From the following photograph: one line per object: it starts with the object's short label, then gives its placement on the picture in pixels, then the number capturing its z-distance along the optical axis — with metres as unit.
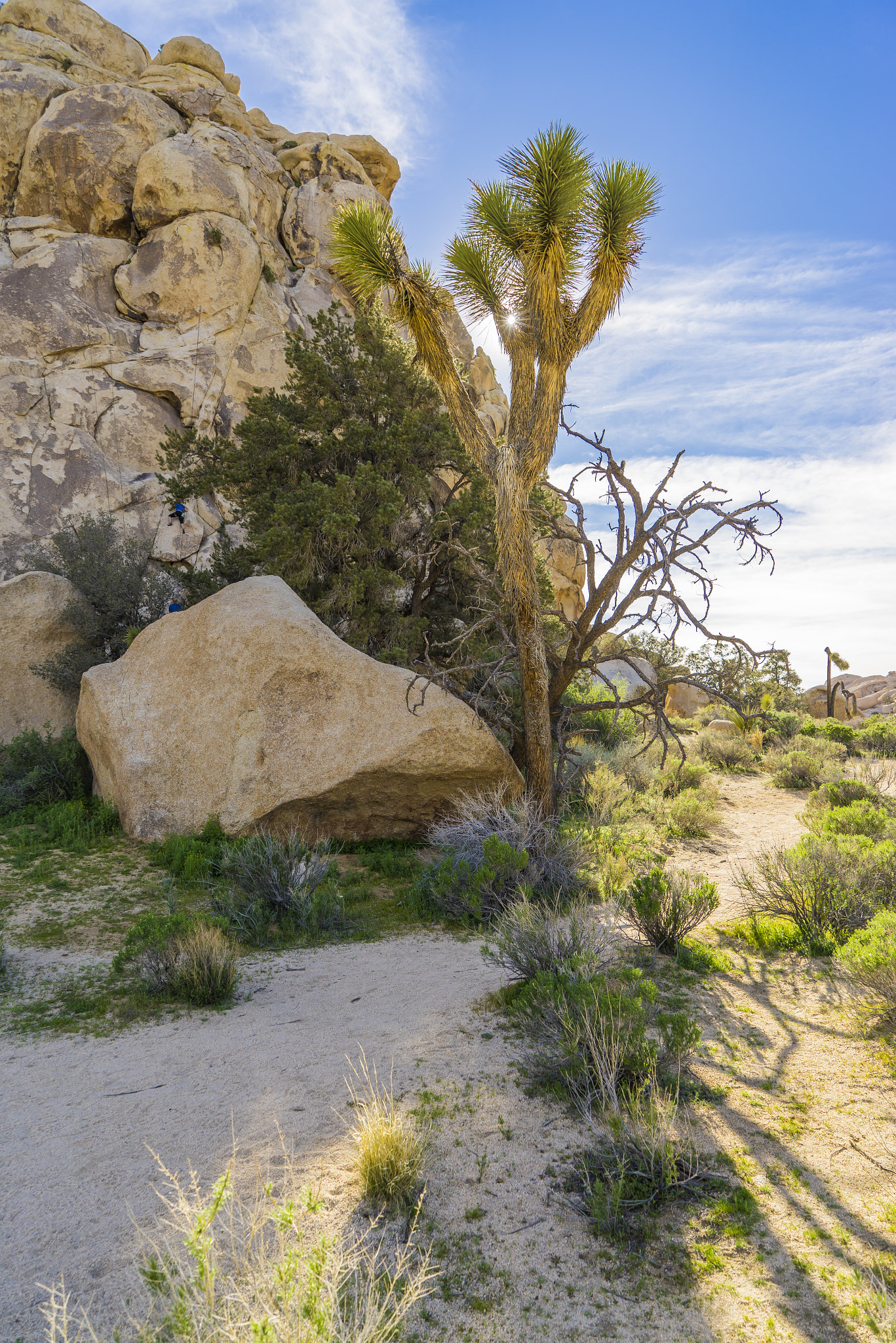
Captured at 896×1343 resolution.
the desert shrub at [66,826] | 8.62
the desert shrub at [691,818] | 10.52
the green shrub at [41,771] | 10.00
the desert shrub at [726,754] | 16.67
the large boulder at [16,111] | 24.20
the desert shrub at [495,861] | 6.69
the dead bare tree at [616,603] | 8.77
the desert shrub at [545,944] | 4.61
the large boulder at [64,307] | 22.62
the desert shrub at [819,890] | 5.72
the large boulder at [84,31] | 27.86
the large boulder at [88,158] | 24.02
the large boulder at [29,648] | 12.05
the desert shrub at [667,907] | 5.71
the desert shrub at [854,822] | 8.35
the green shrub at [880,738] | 17.70
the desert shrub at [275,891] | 6.58
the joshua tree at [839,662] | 29.36
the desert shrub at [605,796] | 10.38
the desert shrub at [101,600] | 12.16
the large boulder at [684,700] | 27.56
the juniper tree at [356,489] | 11.80
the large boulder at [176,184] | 24.09
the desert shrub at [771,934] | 5.79
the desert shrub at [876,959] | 4.34
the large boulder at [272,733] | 8.52
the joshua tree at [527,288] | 8.11
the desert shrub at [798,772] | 13.96
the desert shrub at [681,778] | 12.78
